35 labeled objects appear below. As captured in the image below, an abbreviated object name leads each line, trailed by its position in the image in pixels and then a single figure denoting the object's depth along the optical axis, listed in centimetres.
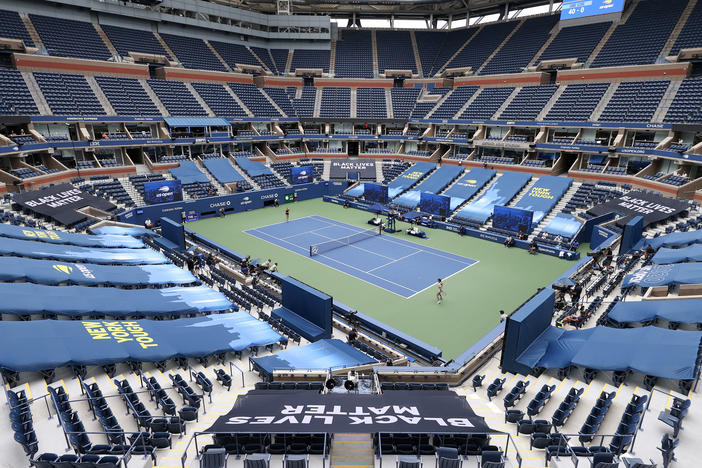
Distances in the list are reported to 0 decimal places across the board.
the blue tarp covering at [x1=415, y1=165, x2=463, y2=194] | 4122
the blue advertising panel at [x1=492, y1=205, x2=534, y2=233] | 3125
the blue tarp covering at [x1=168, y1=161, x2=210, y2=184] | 4031
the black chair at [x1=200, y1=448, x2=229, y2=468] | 790
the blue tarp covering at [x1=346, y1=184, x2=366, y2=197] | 4356
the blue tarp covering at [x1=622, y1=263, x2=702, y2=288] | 1650
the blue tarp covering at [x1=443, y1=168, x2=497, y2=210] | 3847
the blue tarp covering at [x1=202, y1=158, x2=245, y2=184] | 4203
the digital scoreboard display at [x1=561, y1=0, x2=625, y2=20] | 4603
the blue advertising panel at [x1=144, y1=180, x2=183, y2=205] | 3516
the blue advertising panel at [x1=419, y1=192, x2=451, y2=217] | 3603
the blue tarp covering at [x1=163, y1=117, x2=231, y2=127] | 4309
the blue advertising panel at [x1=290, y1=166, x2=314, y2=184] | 4512
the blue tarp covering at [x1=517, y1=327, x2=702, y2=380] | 1105
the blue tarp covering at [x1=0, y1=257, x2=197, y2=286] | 1580
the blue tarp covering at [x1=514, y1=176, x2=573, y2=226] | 3431
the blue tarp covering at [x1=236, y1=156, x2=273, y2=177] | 4459
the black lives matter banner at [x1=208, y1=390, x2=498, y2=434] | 789
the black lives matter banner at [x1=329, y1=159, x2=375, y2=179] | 4788
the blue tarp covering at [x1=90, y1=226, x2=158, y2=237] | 2698
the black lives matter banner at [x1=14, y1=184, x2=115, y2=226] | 2761
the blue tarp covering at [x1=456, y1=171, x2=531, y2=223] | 3522
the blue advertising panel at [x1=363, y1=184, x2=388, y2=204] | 4062
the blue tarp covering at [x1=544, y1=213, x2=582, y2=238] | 3002
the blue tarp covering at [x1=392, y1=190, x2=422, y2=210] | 3919
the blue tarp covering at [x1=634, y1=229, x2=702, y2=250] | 2133
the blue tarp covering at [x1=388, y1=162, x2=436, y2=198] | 4259
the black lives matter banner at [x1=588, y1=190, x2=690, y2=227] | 2723
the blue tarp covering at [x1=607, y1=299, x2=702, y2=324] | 1403
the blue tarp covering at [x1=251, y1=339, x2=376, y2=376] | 1371
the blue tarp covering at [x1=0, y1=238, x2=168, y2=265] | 1778
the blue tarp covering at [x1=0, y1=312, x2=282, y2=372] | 1072
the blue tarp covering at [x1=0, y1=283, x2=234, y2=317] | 1366
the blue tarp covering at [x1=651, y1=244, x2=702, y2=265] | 1873
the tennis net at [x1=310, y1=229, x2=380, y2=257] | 2898
